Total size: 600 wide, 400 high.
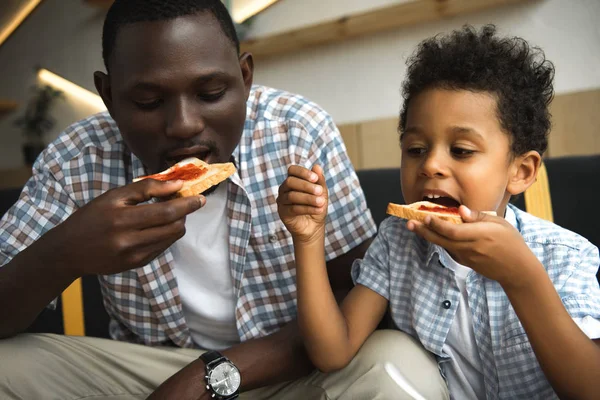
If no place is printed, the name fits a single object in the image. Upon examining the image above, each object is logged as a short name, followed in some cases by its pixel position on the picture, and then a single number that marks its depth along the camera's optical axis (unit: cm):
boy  109
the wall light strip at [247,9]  402
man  125
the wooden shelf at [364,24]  310
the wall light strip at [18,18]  583
